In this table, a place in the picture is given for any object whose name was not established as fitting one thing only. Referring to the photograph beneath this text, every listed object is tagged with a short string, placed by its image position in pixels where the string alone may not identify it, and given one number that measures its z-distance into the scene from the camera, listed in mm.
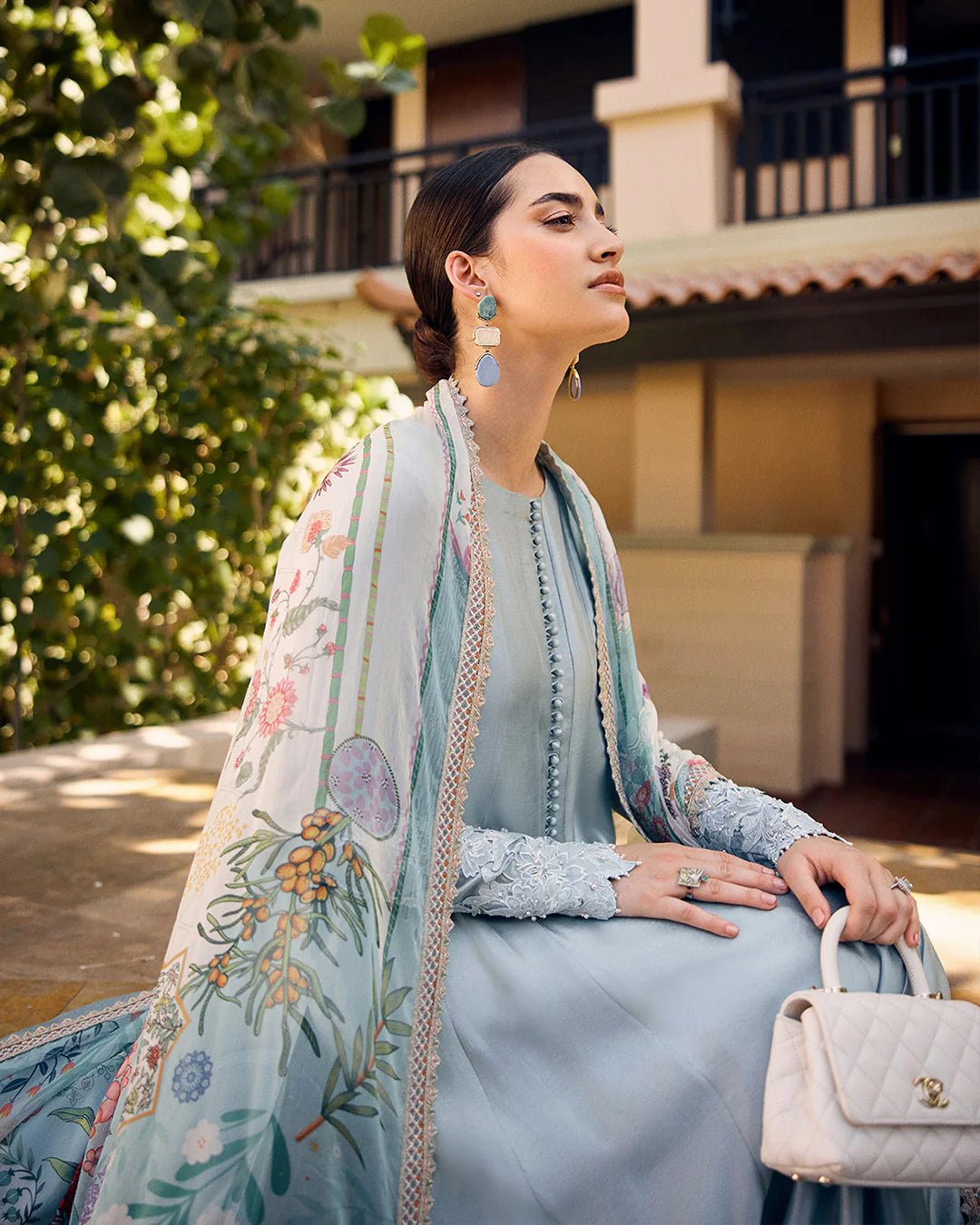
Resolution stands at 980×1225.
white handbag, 1188
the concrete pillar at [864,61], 8414
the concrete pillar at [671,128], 7754
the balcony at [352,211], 9692
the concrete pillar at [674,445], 7293
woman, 1342
